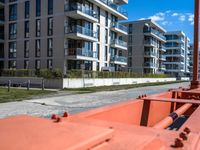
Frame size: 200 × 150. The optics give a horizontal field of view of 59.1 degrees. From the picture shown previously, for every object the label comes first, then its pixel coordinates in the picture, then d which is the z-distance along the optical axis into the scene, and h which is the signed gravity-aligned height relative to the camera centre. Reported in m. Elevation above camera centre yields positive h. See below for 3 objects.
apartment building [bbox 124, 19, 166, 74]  45.60 +7.38
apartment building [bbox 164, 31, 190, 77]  68.50 +8.15
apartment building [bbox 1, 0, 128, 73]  23.27 +5.59
